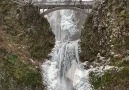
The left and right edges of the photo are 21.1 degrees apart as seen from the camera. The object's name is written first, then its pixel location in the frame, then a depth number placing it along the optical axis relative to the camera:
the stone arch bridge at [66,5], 38.16
